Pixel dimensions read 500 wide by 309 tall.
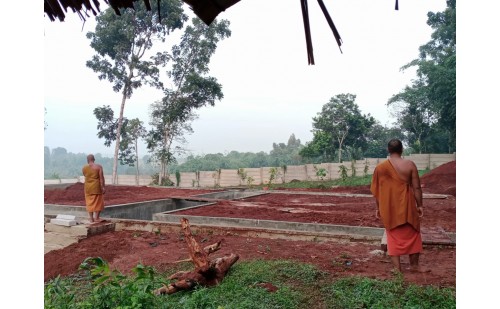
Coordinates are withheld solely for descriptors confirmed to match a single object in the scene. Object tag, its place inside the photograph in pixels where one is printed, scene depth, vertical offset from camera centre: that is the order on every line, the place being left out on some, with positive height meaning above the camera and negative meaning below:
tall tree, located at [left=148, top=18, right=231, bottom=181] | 22.39 +3.91
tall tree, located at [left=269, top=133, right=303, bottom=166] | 37.97 +0.64
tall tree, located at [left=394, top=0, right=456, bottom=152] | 18.95 +4.69
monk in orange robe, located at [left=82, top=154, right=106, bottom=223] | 7.38 -0.54
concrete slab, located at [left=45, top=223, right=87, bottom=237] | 6.57 -1.21
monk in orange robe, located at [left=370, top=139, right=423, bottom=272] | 3.99 -0.50
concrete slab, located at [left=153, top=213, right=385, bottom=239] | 6.00 -1.17
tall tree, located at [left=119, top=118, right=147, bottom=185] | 23.75 +1.08
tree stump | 3.79 -1.18
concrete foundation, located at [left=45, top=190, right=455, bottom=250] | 5.88 -1.19
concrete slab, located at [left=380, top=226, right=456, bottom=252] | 4.85 -1.07
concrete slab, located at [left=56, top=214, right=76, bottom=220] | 6.89 -1.05
